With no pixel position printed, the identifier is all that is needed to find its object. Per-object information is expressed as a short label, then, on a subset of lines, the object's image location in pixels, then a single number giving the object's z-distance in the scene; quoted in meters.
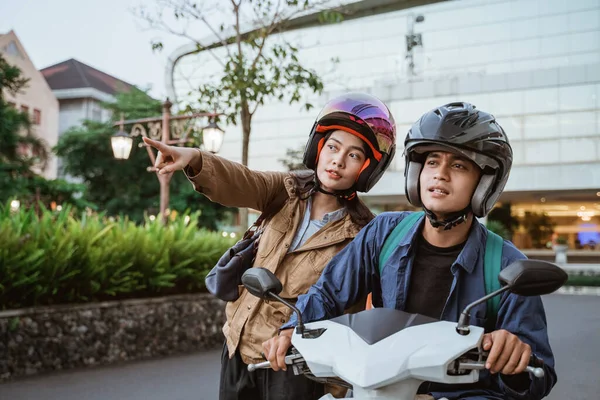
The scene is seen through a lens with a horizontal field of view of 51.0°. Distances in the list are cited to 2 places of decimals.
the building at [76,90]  52.62
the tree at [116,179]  34.69
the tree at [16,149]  21.95
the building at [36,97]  46.69
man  2.03
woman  2.77
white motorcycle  1.61
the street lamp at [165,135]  12.36
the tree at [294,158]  34.08
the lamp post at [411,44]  40.59
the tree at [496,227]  27.28
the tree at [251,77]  10.17
